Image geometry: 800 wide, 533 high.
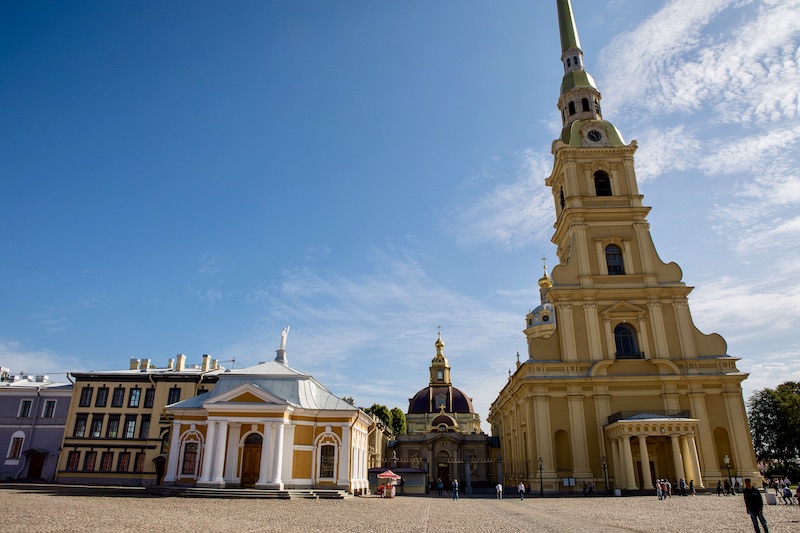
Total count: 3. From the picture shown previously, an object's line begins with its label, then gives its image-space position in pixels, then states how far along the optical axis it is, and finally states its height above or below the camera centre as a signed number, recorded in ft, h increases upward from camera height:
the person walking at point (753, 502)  40.98 -2.94
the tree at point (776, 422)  153.28 +11.23
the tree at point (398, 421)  291.17 +20.78
